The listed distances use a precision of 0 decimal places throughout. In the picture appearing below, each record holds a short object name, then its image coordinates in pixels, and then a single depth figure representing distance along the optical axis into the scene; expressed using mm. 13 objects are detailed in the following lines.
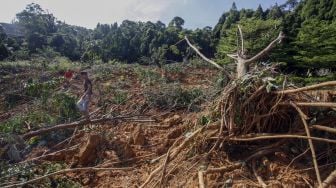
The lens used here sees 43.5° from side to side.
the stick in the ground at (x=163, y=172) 3239
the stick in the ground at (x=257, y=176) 3021
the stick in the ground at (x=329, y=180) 2770
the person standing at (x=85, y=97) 5984
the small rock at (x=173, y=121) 5391
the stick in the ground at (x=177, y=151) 3375
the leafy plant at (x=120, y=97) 8163
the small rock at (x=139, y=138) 4811
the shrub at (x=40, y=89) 7809
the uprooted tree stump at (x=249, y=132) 3232
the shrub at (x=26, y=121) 6055
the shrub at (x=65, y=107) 6812
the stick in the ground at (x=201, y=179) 3051
